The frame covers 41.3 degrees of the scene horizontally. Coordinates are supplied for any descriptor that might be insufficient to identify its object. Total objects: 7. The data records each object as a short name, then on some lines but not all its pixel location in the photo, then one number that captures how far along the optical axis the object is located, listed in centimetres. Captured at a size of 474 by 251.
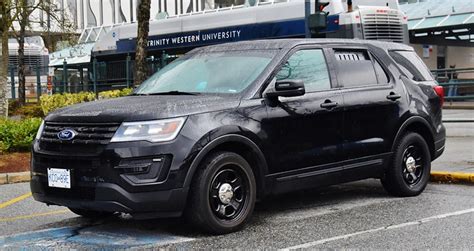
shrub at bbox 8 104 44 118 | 2137
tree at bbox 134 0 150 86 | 1409
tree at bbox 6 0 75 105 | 1670
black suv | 524
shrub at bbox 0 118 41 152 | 1125
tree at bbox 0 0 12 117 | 1519
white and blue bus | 1540
